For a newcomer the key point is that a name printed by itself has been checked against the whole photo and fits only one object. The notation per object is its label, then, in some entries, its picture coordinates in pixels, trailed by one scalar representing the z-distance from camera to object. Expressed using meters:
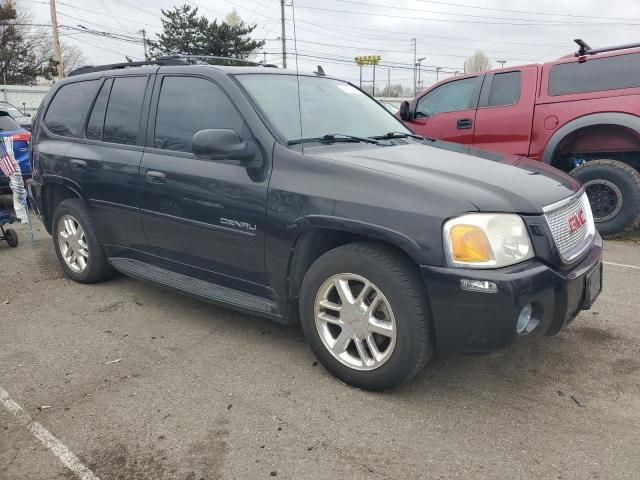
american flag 5.71
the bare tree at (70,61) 52.78
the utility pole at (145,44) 37.76
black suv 2.50
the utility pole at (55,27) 27.92
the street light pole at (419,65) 62.12
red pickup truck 5.88
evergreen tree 37.06
